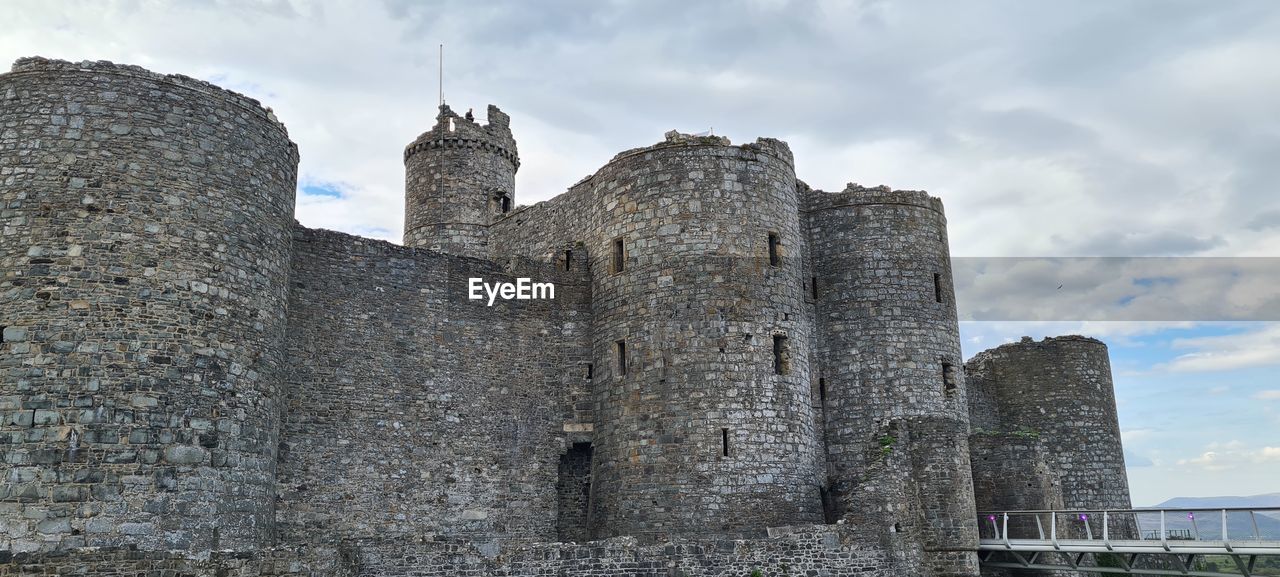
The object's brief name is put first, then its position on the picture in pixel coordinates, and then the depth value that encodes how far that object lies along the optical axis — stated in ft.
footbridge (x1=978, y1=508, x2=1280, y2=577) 54.60
